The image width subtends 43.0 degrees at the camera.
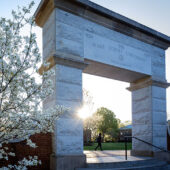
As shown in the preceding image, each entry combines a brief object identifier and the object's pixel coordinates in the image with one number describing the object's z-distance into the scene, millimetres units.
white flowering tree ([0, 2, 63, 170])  3518
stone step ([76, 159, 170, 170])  7270
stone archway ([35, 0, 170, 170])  7249
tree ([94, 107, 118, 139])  53828
